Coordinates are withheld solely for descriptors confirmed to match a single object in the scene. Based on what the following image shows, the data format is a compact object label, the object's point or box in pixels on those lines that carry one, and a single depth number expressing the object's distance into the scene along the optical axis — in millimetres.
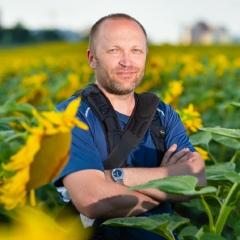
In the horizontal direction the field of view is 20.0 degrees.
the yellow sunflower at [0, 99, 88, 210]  914
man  1486
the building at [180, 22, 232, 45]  57341
